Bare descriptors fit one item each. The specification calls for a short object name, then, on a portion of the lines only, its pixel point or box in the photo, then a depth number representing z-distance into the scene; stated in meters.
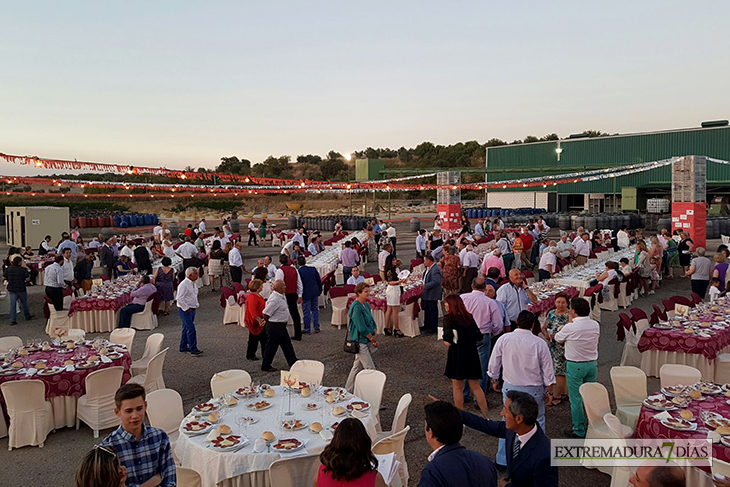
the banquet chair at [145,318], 11.40
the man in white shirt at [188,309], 9.37
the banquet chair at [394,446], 4.51
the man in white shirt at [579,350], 5.78
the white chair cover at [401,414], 5.26
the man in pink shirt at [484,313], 6.90
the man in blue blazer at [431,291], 10.04
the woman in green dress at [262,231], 27.72
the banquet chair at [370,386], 6.01
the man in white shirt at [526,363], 5.20
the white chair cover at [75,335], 8.16
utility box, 24.80
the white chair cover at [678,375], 6.09
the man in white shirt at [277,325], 8.18
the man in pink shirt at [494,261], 11.35
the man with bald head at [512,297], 7.62
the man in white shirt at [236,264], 14.51
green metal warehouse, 35.09
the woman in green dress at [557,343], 6.68
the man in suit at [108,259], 16.34
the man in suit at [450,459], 2.87
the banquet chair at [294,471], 4.30
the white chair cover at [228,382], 6.19
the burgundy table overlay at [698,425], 4.38
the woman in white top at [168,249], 16.86
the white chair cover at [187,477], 4.14
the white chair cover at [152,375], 7.21
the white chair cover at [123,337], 8.35
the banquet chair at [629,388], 6.00
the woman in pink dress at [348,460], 2.92
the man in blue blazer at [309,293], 10.52
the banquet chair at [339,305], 11.32
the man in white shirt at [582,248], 16.08
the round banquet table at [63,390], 6.56
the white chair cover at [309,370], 6.57
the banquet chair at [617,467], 4.81
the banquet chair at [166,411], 5.44
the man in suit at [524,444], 3.18
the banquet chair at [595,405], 5.48
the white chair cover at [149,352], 7.82
